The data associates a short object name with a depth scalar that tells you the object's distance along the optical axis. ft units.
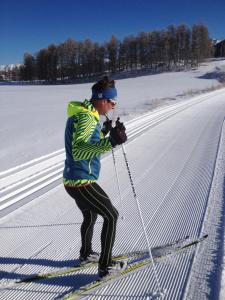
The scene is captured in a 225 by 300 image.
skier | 7.88
